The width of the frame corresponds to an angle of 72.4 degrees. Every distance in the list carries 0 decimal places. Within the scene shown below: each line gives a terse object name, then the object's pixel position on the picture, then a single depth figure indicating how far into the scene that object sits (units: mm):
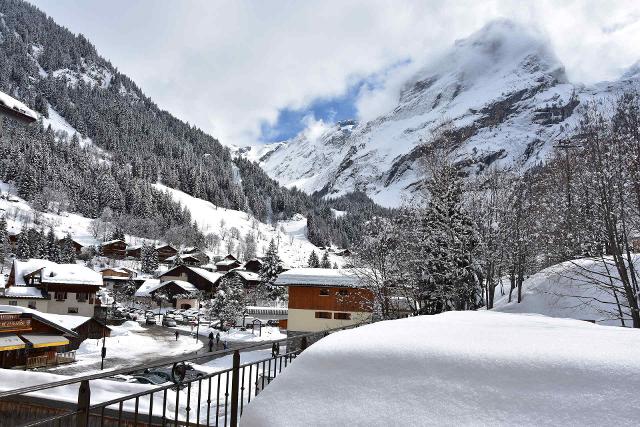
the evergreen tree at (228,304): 55250
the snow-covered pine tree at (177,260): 97788
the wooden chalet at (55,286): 51156
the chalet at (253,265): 110312
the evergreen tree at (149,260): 106562
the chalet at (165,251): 124562
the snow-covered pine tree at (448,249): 19594
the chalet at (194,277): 86250
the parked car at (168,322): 60375
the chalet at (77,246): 106338
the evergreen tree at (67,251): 89125
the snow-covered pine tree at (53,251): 89312
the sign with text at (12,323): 28203
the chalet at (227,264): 115188
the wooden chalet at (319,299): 31781
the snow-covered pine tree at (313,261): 110500
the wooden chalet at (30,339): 29172
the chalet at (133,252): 119312
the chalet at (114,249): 111188
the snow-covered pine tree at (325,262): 121688
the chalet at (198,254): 123738
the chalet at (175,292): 77812
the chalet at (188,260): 114344
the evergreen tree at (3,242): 83438
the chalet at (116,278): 88688
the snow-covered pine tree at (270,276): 77312
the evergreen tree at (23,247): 87188
